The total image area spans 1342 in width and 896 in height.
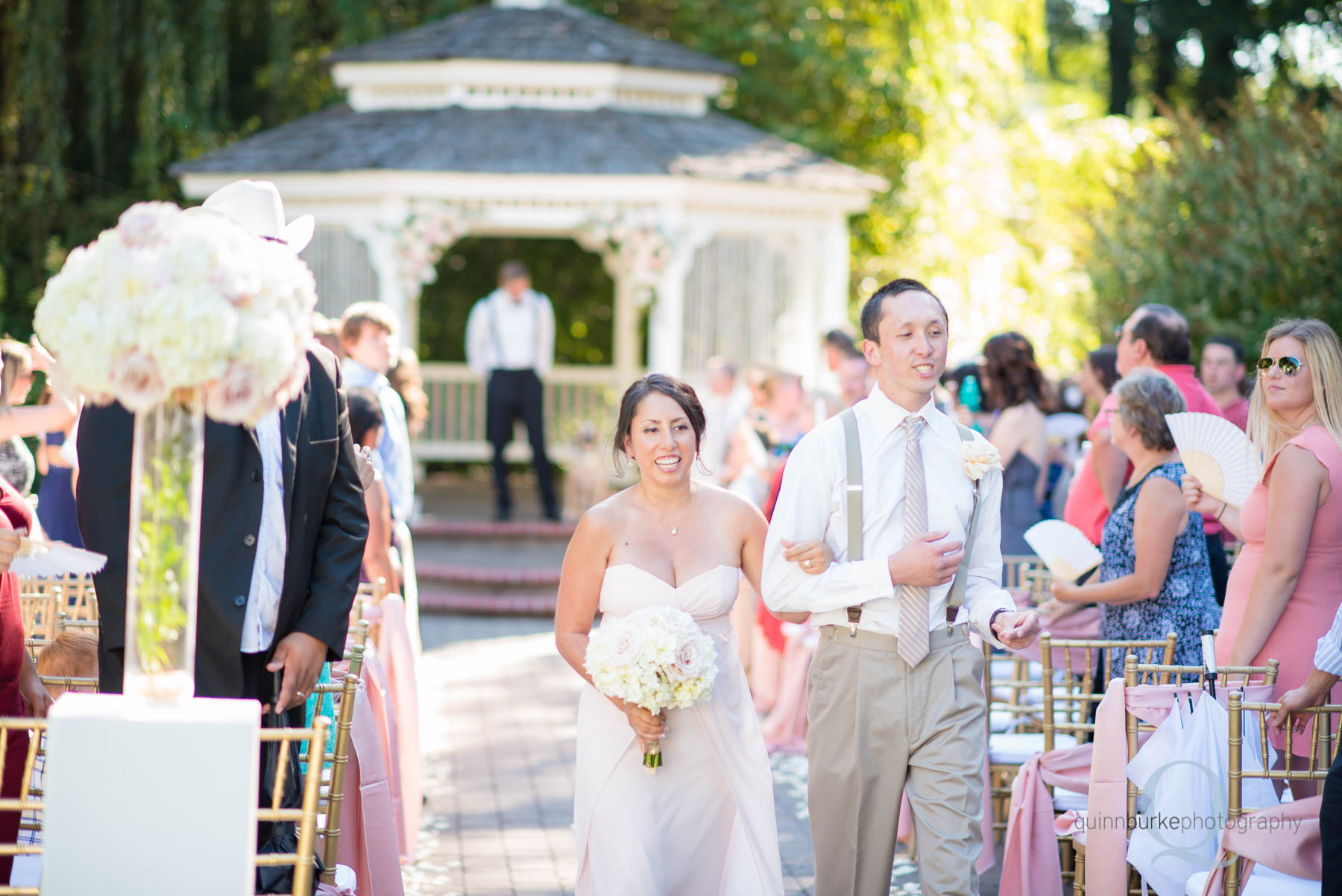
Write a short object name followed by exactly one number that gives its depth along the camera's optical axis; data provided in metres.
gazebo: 13.77
